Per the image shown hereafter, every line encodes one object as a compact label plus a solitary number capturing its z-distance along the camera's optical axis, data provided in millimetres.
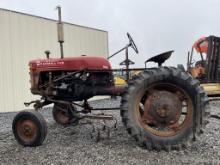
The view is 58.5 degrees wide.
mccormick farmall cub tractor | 2769
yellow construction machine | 4389
